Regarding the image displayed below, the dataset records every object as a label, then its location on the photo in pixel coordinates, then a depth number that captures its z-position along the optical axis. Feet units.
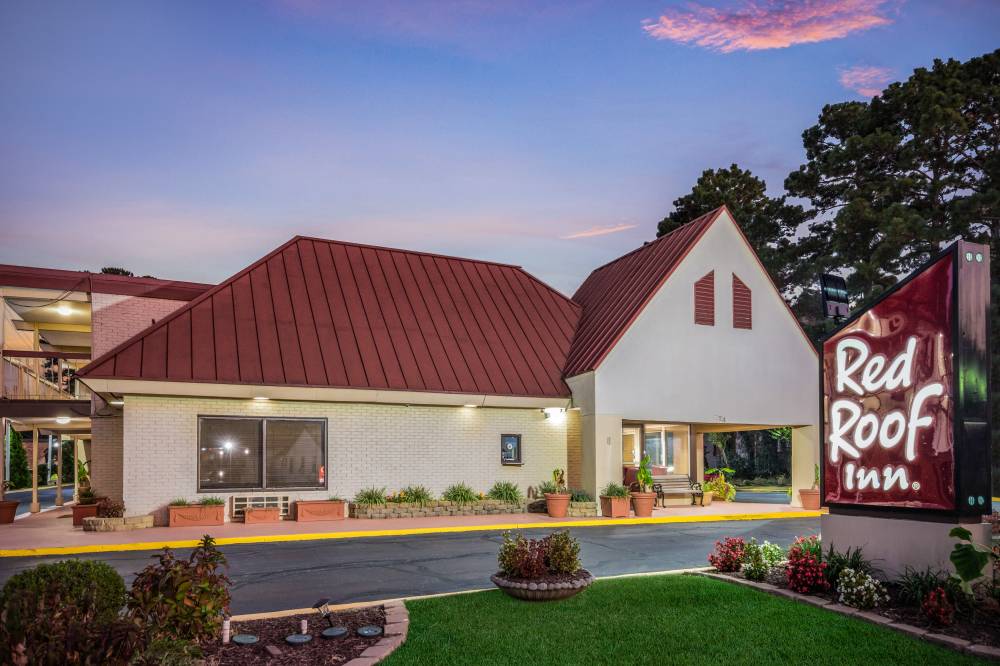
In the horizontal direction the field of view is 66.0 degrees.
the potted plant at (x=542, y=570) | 32.68
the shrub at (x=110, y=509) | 67.28
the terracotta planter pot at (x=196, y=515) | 65.62
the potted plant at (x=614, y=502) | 77.25
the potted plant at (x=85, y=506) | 69.31
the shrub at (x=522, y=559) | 33.68
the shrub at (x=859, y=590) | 31.48
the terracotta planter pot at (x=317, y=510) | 70.38
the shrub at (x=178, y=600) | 24.22
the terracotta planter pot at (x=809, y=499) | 87.25
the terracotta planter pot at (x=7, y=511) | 72.74
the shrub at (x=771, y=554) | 38.50
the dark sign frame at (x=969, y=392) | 32.30
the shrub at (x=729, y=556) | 39.63
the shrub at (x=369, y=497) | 73.87
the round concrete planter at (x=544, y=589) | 32.55
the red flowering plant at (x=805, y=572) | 34.14
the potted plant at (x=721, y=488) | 102.78
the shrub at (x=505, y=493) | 79.36
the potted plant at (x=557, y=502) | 75.82
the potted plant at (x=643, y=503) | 78.59
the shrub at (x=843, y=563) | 34.71
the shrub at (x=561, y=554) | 33.86
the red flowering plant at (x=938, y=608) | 28.55
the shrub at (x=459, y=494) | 77.41
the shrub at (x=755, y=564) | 37.73
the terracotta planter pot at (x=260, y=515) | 68.33
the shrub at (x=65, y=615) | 18.40
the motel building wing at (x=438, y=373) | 69.15
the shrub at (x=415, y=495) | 75.56
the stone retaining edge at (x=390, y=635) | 25.57
